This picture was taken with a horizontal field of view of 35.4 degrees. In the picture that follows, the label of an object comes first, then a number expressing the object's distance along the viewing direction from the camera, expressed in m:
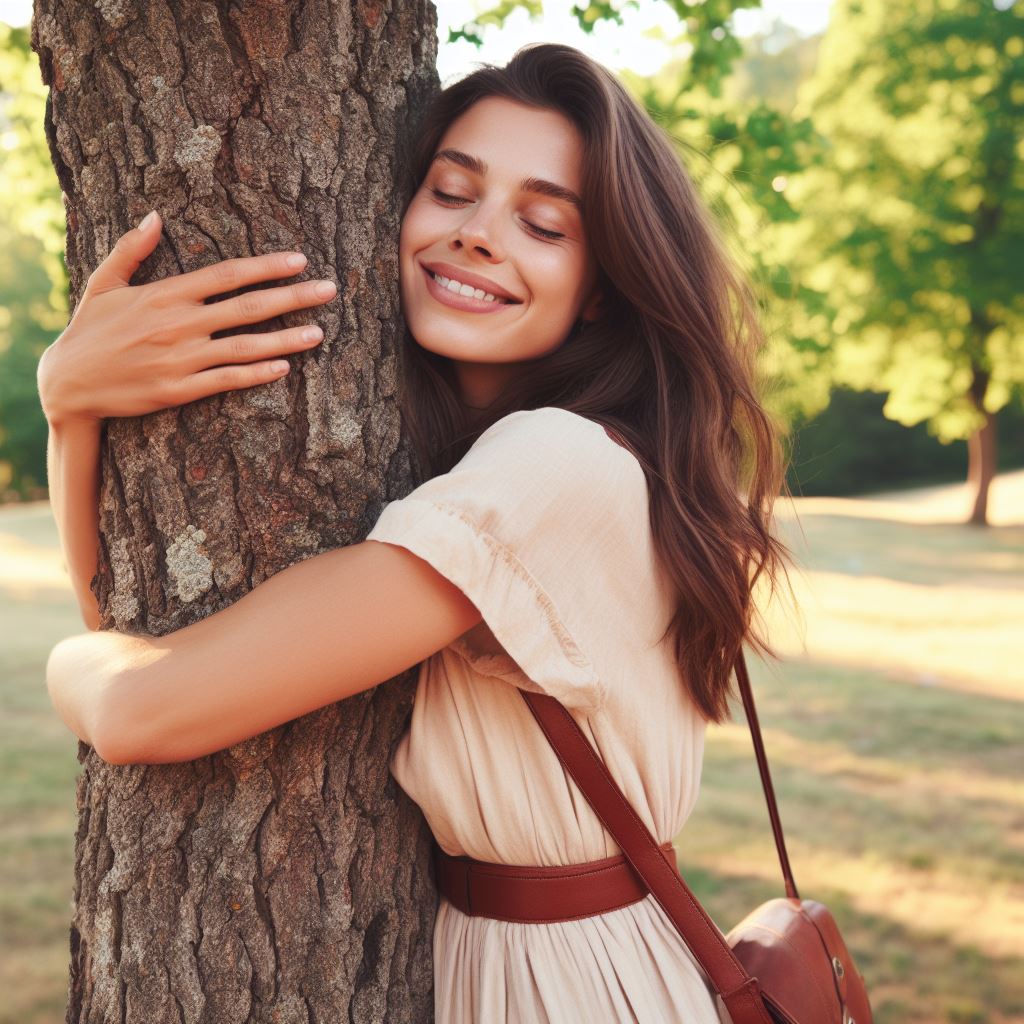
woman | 0.80
